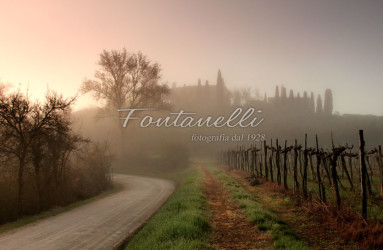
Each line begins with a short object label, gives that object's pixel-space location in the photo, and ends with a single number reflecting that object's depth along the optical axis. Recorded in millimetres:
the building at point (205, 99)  120862
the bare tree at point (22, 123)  18281
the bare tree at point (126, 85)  45688
